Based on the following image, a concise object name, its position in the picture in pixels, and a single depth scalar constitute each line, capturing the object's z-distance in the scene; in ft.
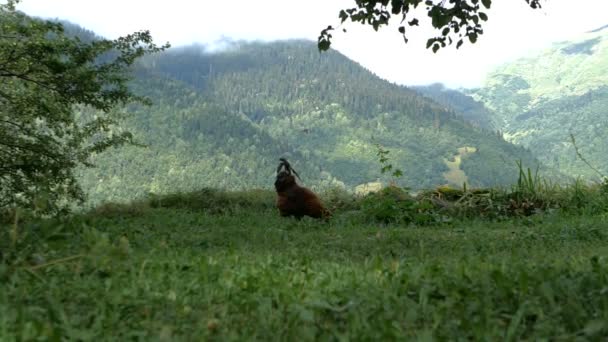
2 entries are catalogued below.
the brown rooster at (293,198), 39.11
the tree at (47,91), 37.96
